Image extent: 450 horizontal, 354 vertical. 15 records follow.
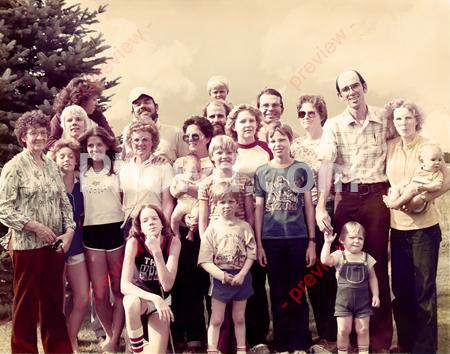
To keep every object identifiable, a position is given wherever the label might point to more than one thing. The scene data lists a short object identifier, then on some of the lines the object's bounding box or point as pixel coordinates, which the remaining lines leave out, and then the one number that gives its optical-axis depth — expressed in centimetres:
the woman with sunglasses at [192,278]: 553
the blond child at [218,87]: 662
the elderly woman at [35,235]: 496
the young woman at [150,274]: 479
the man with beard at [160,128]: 607
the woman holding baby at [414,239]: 524
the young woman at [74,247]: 534
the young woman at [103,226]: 530
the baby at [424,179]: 512
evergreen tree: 734
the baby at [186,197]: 536
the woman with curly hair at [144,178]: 530
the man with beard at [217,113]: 590
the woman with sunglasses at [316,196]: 561
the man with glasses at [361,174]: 531
